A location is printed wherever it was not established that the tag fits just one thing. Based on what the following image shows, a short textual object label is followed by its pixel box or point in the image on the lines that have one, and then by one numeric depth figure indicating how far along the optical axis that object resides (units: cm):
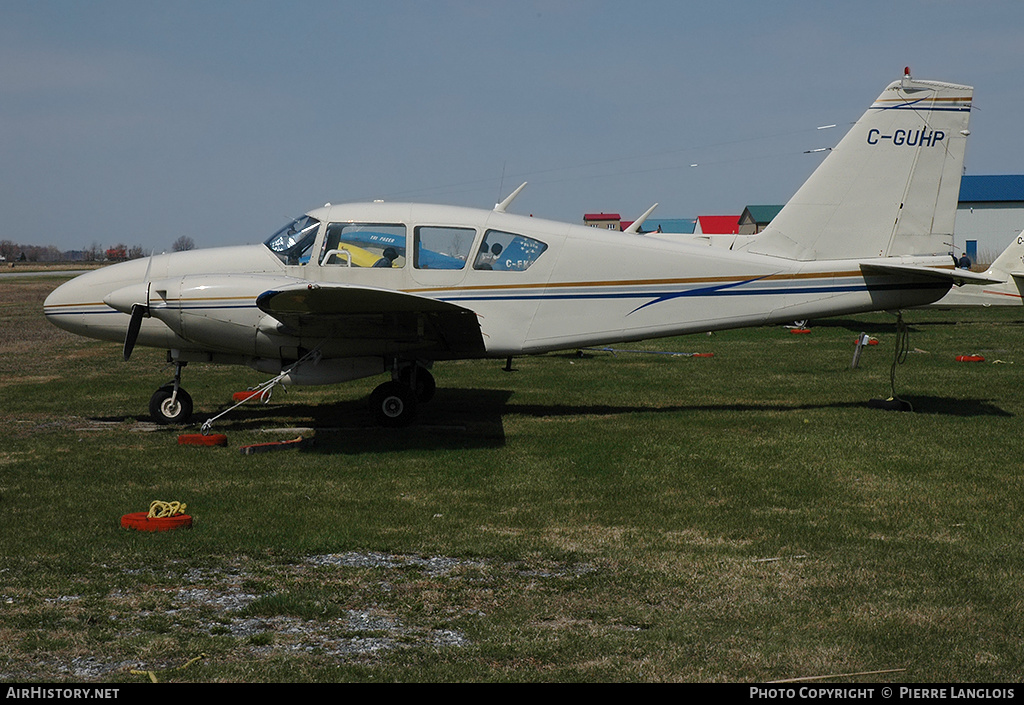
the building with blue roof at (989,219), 7794
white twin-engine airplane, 1043
